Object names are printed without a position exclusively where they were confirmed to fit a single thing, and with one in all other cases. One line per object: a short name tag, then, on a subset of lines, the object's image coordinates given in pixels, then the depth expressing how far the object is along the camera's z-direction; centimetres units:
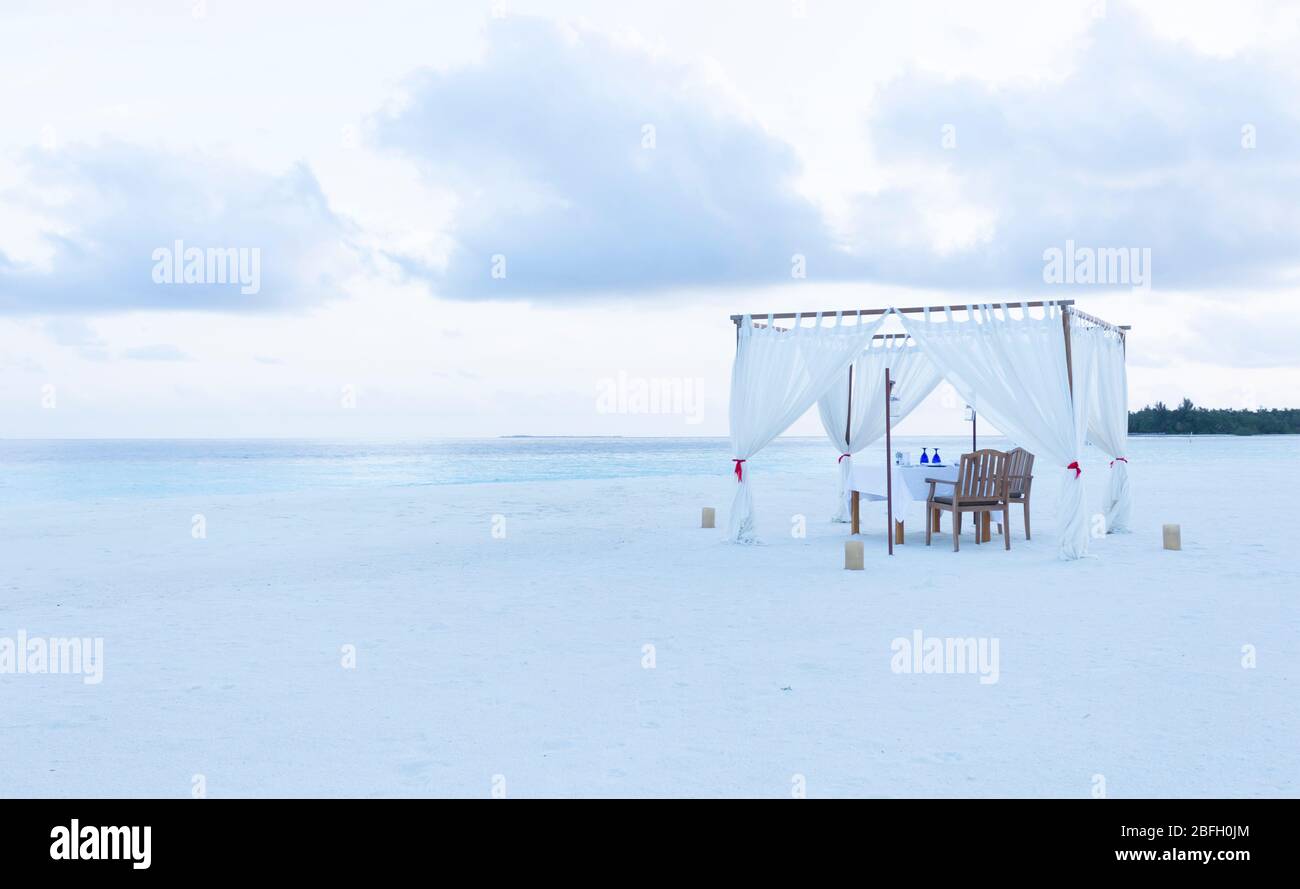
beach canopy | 758
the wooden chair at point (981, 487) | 801
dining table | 857
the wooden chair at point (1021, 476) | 873
